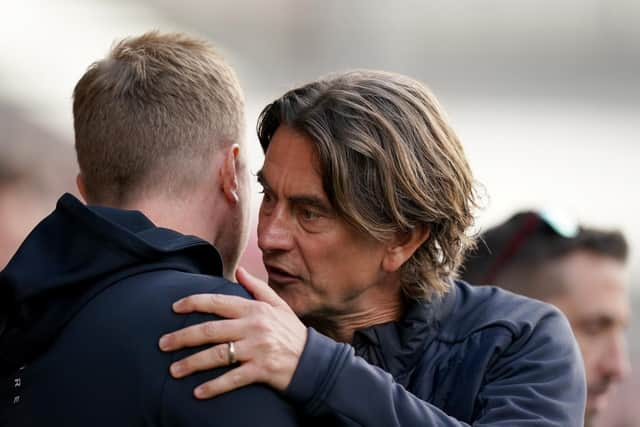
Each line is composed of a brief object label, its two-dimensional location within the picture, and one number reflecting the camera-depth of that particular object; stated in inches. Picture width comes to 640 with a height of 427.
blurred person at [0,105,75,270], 431.2
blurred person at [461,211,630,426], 324.2
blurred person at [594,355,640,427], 454.3
